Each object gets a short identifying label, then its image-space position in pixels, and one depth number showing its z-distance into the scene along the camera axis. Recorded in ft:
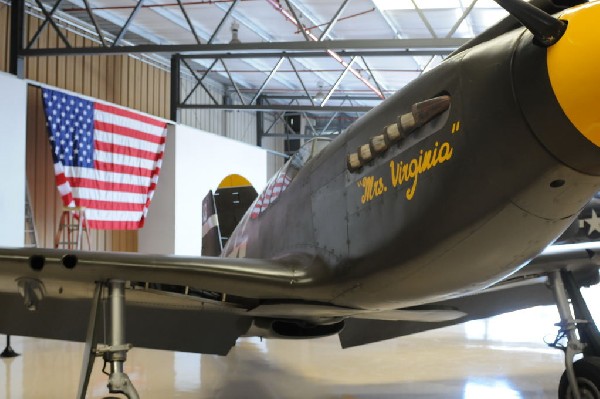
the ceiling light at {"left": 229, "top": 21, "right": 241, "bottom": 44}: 37.70
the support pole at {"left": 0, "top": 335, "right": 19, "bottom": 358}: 18.76
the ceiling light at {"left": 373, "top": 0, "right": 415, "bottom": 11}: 35.06
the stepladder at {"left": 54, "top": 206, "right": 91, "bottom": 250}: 32.30
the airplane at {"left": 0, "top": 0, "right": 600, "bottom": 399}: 6.48
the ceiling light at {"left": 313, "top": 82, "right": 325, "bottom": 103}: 58.29
